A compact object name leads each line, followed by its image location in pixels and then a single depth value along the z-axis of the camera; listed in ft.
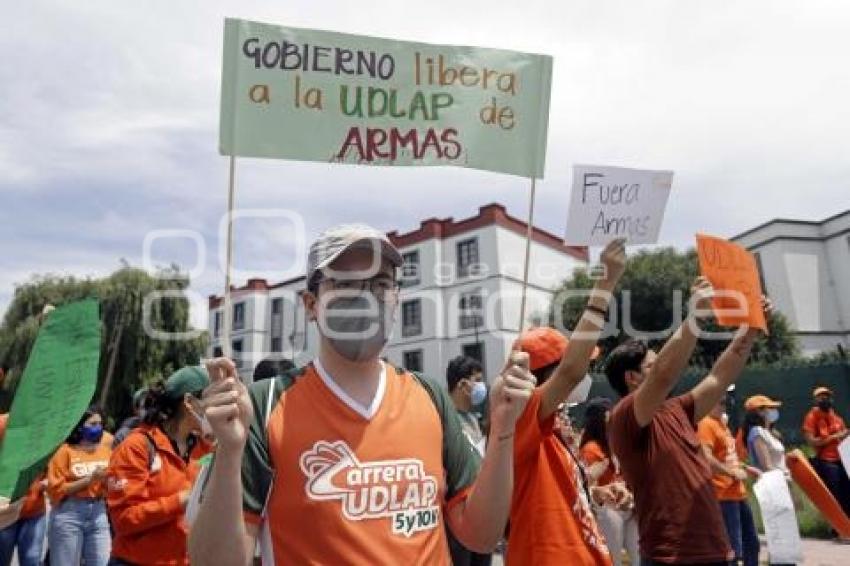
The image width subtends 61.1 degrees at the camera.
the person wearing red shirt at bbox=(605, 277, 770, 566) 10.80
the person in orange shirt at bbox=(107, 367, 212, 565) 11.27
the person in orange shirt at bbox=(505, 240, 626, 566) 8.96
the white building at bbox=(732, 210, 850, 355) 121.29
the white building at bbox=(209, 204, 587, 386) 122.83
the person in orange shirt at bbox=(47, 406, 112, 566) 18.07
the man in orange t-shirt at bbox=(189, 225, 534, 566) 5.63
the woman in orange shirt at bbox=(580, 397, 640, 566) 16.25
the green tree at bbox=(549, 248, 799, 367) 94.73
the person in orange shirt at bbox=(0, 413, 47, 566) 18.33
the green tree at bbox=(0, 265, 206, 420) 82.28
